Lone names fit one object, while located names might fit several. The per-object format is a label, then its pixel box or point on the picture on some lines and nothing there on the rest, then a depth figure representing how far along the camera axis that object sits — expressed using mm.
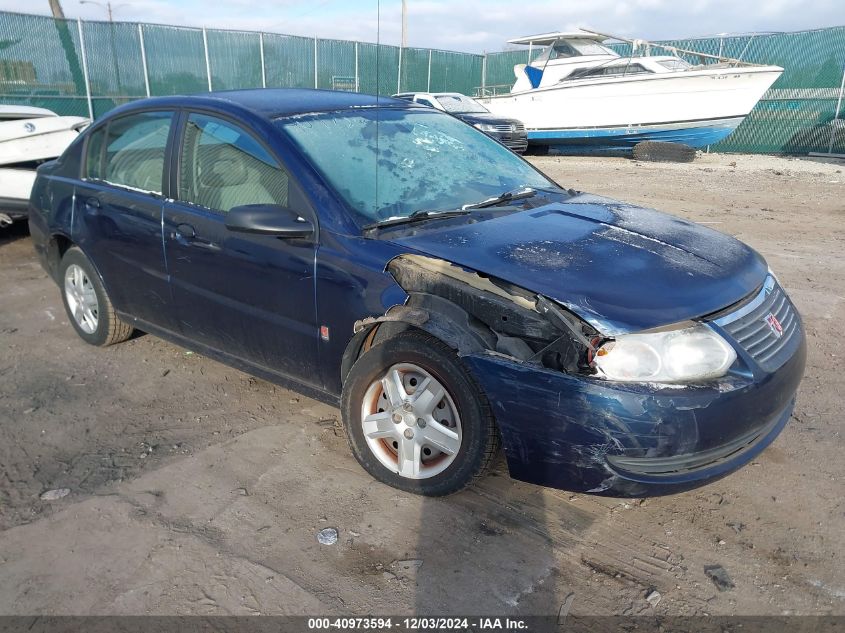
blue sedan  2523
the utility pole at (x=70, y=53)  15617
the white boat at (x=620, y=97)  15922
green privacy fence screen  15195
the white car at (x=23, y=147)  7043
